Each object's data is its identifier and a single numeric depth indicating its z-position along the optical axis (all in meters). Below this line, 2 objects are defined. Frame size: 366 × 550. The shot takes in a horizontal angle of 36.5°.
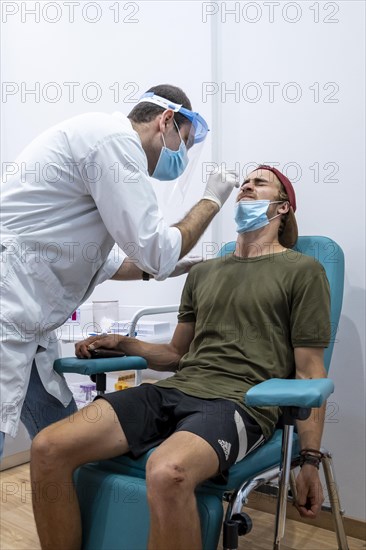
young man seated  1.27
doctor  1.41
